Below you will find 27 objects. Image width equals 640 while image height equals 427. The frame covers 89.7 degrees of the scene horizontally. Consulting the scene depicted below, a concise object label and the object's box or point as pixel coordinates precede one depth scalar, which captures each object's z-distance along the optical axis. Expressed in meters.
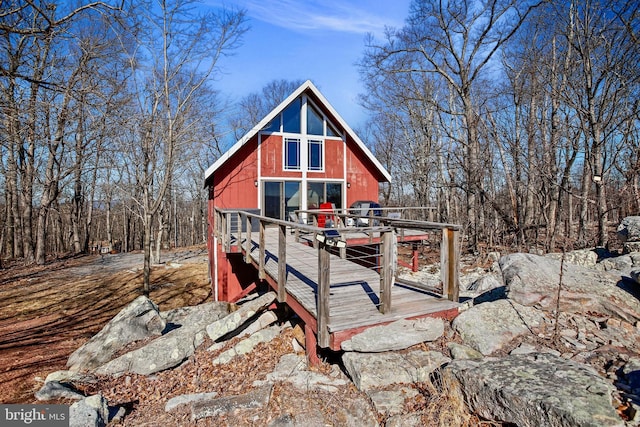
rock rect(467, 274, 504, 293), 7.59
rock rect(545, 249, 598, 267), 8.11
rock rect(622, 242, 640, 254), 7.45
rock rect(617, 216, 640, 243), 7.64
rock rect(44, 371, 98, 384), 4.95
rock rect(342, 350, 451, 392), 3.46
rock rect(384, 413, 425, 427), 3.00
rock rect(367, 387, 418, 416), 3.19
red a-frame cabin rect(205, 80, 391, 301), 10.99
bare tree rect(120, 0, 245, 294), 9.93
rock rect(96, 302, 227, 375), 5.19
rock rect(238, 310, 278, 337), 5.89
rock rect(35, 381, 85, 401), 4.30
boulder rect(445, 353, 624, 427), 2.39
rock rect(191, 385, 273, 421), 3.59
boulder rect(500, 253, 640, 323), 4.51
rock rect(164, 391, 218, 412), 3.99
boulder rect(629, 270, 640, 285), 4.98
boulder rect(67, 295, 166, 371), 5.74
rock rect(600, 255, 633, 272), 6.83
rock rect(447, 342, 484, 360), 3.64
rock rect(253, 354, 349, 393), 3.72
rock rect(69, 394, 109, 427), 3.51
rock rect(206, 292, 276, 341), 5.54
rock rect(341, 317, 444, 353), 3.68
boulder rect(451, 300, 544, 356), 3.85
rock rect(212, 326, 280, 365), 5.17
